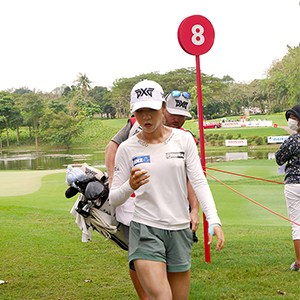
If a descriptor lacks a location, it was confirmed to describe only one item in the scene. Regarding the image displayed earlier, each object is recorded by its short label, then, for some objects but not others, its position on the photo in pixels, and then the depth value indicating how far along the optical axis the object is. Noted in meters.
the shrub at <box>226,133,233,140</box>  48.75
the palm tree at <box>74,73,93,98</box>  78.44
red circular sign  4.52
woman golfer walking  2.31
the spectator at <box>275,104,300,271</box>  4.13
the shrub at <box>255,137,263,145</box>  46.78
